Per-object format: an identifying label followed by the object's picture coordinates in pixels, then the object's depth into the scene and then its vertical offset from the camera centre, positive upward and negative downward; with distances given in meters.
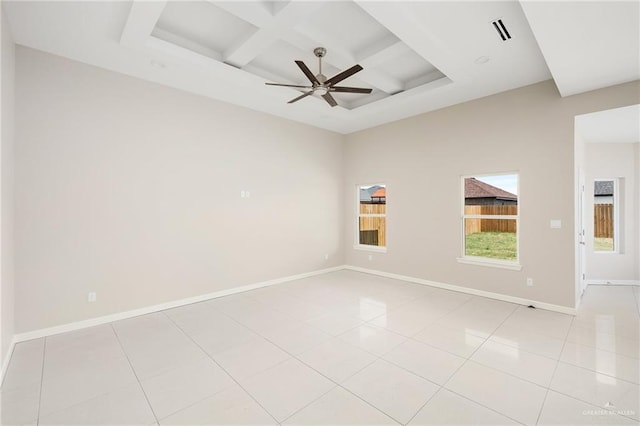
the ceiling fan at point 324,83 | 3.30 +1.56
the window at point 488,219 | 4.62 -0.08
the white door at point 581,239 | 4.27 -0.36
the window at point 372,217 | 6.31 -0.06
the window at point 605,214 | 5.59 +0.01
